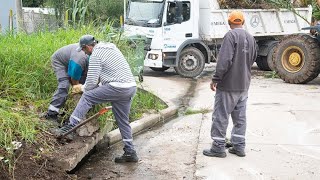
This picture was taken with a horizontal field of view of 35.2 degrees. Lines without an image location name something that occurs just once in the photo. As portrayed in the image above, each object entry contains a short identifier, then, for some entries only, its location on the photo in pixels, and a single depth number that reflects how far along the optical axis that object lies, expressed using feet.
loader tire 42.91
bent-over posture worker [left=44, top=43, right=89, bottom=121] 22.61
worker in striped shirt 19.89
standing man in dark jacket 20.71
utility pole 48.98
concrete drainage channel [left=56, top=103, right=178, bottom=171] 18.81
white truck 48.67
